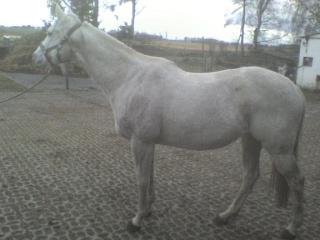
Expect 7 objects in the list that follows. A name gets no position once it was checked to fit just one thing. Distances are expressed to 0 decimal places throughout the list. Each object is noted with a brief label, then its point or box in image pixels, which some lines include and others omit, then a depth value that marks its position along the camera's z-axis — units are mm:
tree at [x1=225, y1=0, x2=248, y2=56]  37562
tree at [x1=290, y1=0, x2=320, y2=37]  18439
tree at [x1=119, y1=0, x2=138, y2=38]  34094
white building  20000
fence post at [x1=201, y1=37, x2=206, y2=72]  19548
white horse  3176
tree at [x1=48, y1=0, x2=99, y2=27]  19641
